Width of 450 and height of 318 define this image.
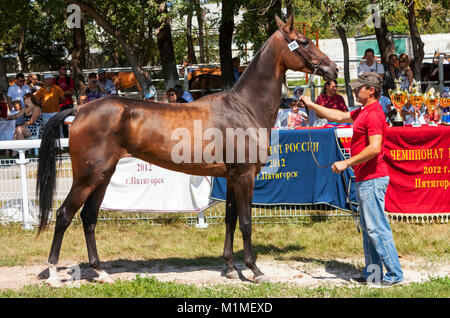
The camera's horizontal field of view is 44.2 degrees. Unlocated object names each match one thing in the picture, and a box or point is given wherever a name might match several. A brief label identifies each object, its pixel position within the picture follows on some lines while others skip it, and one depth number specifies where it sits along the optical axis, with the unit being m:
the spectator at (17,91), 16.03
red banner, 8.05
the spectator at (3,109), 15.34
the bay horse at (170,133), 5.71
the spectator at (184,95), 13.66
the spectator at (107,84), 15.99
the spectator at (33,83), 16.44
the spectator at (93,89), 14.74
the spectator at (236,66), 14.45
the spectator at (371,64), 12.37
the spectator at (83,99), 13.37
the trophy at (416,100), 9.73
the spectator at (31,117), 14.27
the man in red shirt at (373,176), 5.48
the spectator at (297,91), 13.43
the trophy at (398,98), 9.71
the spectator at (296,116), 11.35
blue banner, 8.05
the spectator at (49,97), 14.57
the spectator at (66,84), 15.30
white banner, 8.25
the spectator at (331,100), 10.38
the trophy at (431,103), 9.67
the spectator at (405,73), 12.27
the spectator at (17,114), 14.54
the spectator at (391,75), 12.63
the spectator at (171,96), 11.74
